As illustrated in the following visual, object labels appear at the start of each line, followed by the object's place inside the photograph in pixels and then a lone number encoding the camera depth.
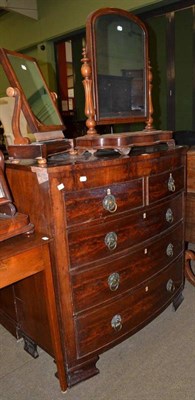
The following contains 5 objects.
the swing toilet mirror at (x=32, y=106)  1.42
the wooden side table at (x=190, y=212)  2.17
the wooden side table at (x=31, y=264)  1.11
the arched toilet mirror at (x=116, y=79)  1.48
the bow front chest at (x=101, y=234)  1.23
